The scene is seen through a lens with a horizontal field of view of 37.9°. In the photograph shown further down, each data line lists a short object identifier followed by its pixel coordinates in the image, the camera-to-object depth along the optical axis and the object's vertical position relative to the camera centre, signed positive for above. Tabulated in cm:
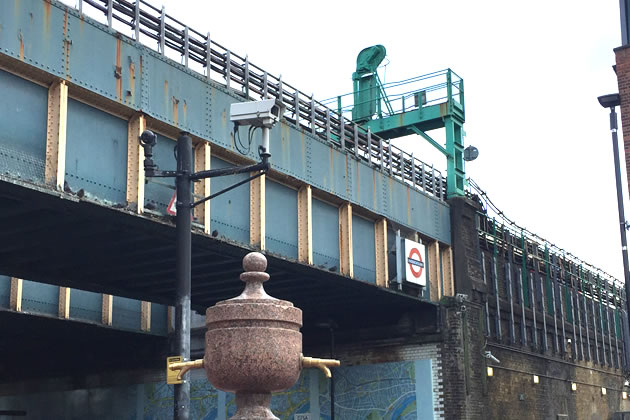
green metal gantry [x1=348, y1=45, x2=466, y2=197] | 2942 +1033
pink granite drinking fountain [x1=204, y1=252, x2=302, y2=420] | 799 +73
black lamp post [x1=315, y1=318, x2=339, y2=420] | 2706 +293
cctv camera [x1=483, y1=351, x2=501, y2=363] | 2830 +220
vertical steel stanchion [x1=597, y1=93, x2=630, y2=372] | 2242 +622
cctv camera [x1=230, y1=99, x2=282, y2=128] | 1197 +410
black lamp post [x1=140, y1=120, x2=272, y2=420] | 1189 +279
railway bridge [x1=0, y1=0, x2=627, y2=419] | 1593 +434
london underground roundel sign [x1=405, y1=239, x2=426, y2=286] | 2527 +456
